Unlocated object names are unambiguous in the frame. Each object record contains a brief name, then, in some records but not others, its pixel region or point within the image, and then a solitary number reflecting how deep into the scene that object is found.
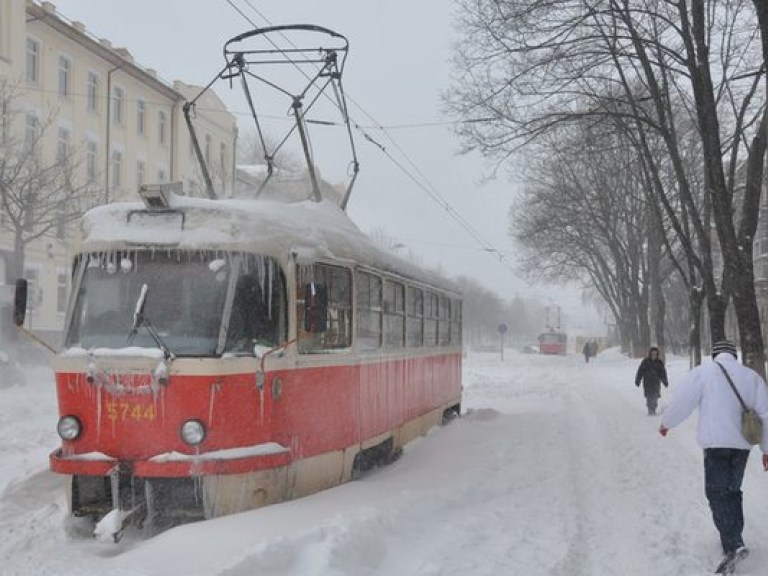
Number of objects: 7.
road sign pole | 43.22
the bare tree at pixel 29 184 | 22.92
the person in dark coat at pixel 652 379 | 17.03
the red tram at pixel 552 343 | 71.00
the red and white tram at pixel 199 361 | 6.44
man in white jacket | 6.04
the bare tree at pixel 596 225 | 33.69
